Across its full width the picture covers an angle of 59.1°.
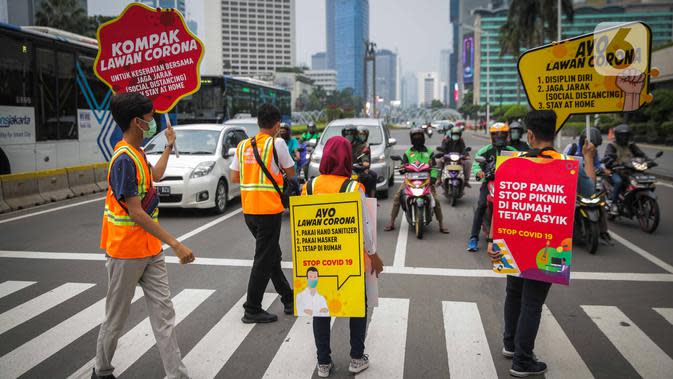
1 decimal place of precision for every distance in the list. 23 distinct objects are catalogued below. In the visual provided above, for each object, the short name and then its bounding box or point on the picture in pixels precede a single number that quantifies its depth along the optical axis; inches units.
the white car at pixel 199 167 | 419.8
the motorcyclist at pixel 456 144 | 486.9
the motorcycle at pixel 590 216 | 310.2
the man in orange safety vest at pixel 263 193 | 199.2
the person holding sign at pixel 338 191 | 152.9
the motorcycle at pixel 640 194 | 363.6
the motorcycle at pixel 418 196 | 355.3
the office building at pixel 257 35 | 7175.2
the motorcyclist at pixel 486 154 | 309.4
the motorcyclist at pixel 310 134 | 591.4
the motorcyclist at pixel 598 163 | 312.2
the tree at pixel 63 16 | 1809.8
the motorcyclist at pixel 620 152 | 378.6
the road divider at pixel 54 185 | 491.8
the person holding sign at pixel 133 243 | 140.4
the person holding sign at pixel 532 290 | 157.0
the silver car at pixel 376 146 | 521.7
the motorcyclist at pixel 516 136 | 307.1
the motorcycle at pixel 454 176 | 478.3
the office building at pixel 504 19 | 4835.1
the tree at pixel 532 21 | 1796.3
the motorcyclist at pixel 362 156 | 343.0
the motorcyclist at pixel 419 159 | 371.9
